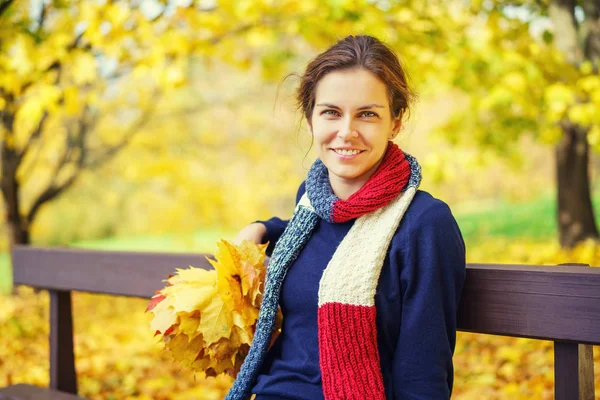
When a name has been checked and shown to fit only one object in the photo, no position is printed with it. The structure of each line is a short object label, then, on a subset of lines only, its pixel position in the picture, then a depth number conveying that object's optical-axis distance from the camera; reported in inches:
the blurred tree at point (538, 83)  168.7
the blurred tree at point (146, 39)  166.6
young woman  63.1
